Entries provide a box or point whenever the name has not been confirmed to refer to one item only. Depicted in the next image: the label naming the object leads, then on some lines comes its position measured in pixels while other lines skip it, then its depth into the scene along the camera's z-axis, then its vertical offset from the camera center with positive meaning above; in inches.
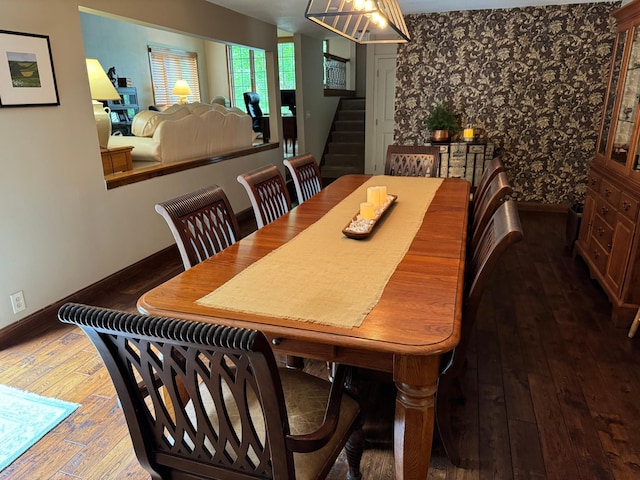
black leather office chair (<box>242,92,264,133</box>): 309.4 -0.8
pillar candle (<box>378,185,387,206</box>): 94.5 -18.5
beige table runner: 52.6 -22.9
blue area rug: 72.7 -52.6
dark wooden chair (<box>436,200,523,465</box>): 55.1 -24.2
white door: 243.3 +1.6
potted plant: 210.2 -9.0
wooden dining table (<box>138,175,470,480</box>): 46.2 -23.2
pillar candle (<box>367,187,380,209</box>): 93.5 -18.4
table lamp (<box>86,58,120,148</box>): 135.9 +4.2
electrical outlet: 103.3 -43.1
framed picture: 96.5 +8.5
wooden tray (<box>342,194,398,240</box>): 77.3 -21.2
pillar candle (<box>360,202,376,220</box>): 84.7 -19.4
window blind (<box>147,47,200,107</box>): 318.3 +26.3
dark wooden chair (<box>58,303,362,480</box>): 34.3 -26.3
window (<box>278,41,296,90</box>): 359.6 +33.7
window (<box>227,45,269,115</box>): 375.2 +28.6
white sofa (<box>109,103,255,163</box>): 155.1 -9.3
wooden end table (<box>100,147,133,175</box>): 134.3 -15.3
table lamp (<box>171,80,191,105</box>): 321.1 +13.0
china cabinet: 105.6 -22.0
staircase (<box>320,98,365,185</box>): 299.5 -25.8
